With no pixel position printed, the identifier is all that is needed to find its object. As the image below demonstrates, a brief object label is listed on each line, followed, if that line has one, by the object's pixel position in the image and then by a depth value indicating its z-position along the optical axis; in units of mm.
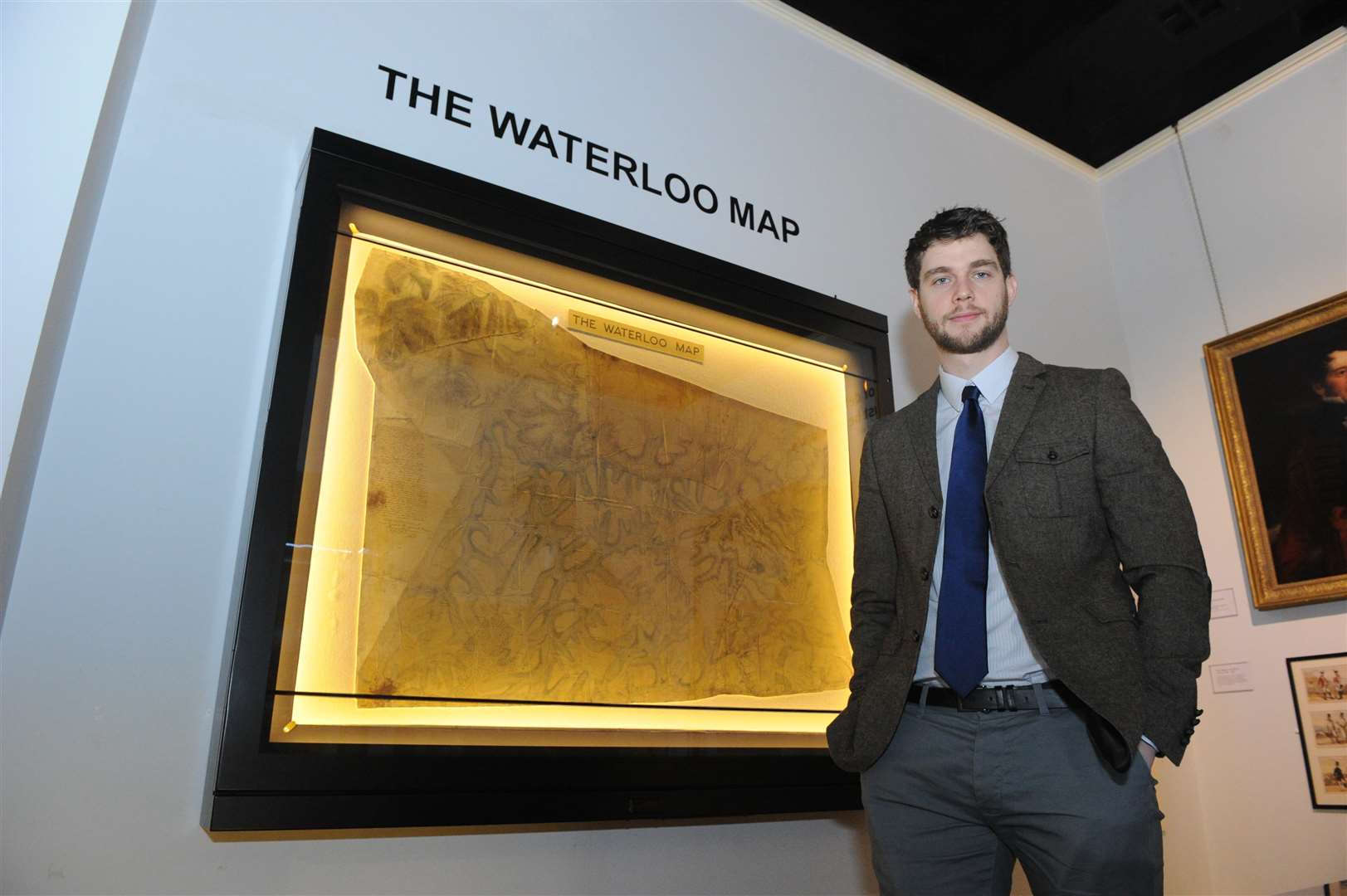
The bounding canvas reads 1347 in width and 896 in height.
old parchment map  2156
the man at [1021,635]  1642
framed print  3166
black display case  1968
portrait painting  3324
